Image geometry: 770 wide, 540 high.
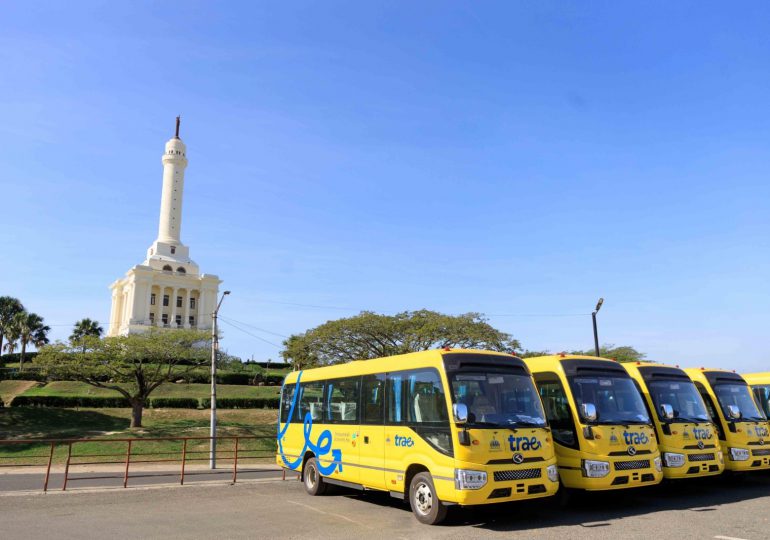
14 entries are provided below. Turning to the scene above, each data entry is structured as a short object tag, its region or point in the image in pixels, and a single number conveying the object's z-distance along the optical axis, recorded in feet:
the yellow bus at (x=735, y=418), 43.47
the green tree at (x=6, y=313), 231.50
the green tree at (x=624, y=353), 168.86
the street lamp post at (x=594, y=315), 88.81
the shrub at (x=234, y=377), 201.79
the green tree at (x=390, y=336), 126.72
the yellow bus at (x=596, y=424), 35.09
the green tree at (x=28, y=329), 233.55
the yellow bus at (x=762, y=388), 53.36
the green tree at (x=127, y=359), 120.47
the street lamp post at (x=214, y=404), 73.28
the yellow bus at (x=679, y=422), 39.37
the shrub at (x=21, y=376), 192.44
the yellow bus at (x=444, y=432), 31.22
